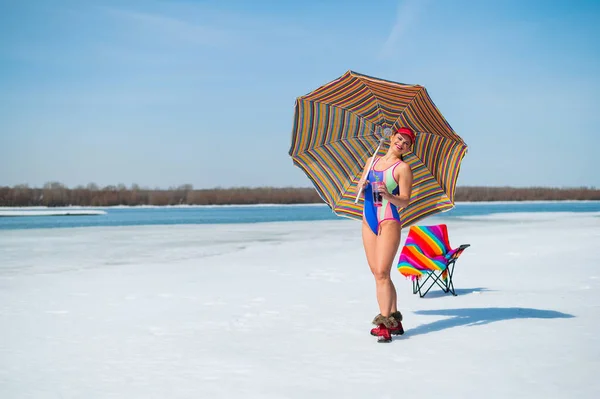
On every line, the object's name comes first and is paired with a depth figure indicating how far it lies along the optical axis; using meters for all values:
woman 5.57
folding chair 7.95
